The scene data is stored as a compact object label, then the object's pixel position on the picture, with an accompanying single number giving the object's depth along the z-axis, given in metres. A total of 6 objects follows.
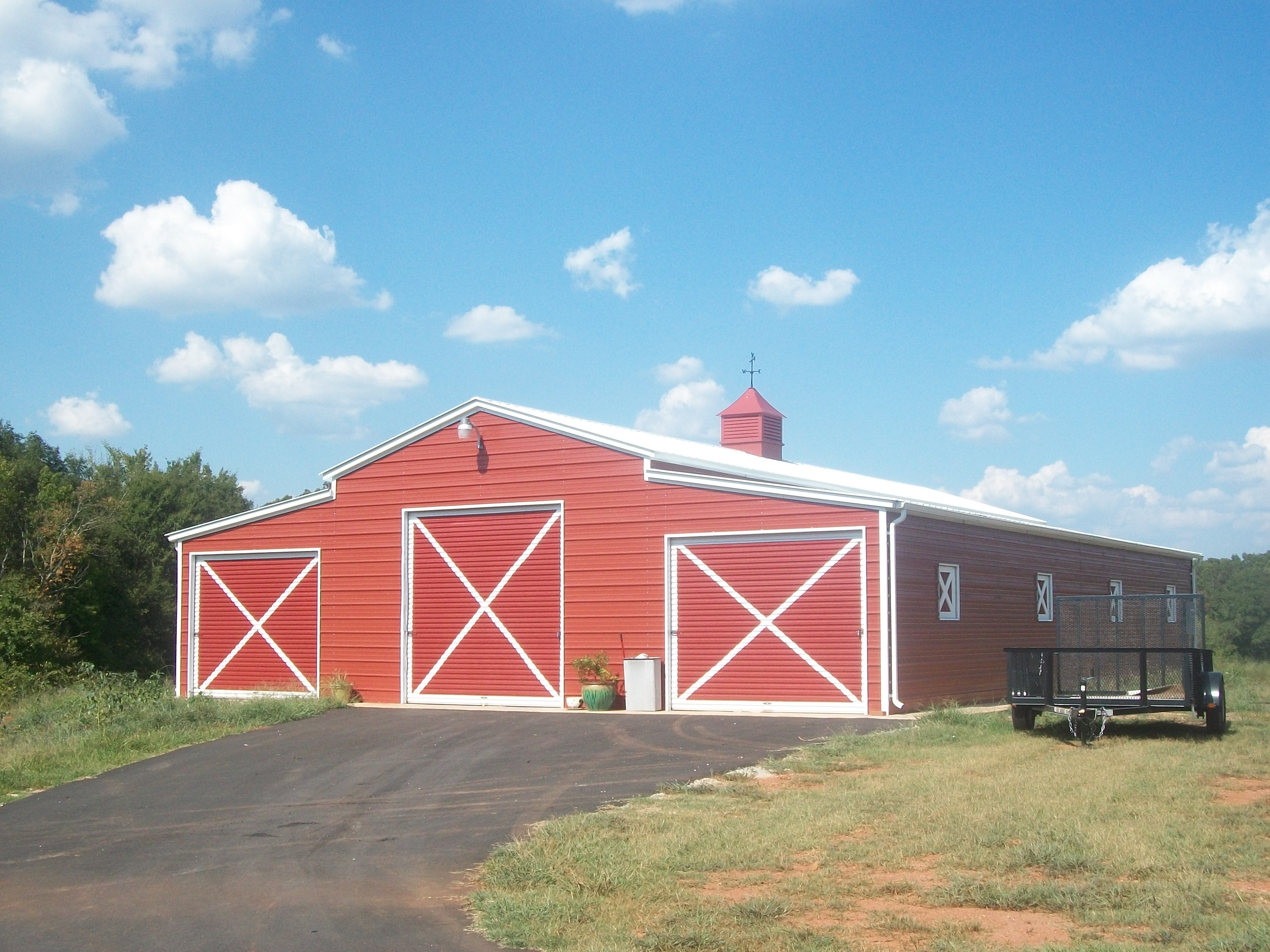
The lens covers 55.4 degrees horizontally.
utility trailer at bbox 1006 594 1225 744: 13.00
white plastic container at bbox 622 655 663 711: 17.83
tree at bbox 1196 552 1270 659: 52.72
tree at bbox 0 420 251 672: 31.98
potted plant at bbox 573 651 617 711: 18.08
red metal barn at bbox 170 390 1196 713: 16.97
